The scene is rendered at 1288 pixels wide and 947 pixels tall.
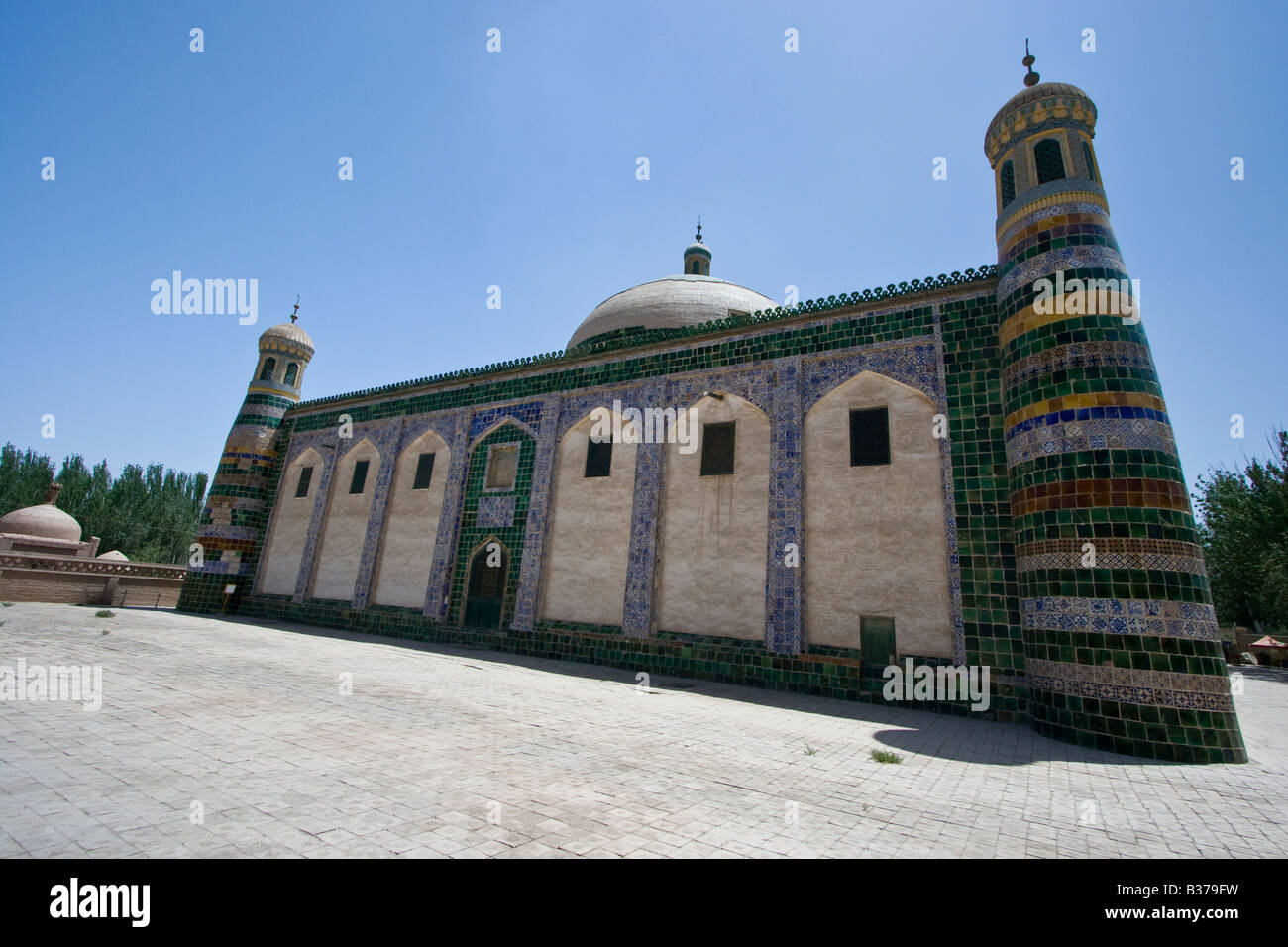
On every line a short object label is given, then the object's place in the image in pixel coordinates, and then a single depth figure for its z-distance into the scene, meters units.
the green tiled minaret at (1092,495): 7.11
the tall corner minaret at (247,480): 19.67
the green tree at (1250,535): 20.95
